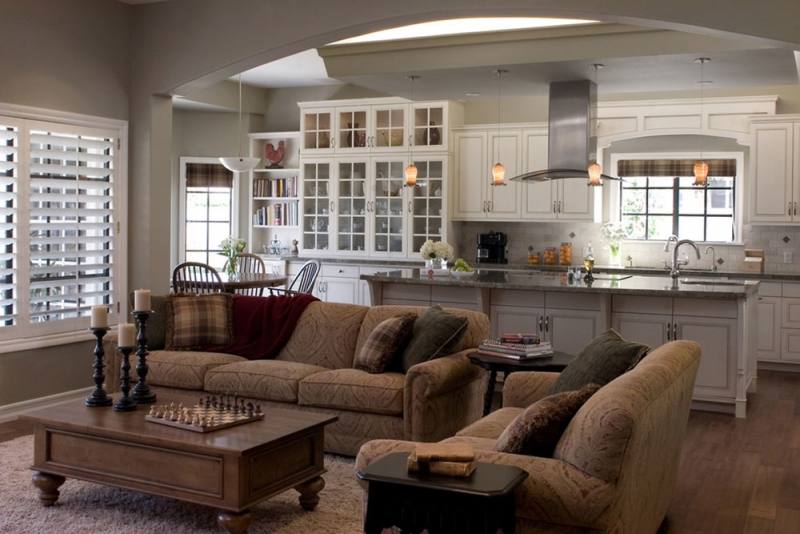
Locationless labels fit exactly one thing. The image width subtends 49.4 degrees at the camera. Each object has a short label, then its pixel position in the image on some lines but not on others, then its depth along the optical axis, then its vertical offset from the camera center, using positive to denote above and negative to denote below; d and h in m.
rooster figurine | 10.95 +1.05
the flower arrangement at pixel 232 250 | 8.84 -0.14
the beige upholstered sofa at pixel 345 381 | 4.73 -0.83
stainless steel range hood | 7.79 +1.01
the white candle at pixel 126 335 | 4.25 -0.49
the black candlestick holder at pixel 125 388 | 4.25 -0.76
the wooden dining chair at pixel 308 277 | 8.22 -0.37
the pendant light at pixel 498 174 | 7.90 +0.60
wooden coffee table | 3.60 -0.97
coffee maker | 9.94 -0.09
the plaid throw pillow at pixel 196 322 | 5.79 -0.57
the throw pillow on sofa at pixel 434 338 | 5.02 -0.58
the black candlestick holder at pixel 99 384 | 4.36 -0.75
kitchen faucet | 7.23 -0.22
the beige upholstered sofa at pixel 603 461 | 2.71 -0.73
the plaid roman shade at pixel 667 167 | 9.29 +0.81
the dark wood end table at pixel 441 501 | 2.53 -0.77
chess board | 3.87 -0.82
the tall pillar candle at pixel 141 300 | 4.34 -0.32
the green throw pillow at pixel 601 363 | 3.61 -0.52
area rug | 3.85 -1.28
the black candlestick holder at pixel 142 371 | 4.36 -0.68
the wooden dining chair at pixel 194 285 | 7.40 -0.41
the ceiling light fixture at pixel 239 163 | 9.05 +0.77
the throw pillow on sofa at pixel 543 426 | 2.94 -0.63
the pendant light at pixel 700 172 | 7.70 +0.62
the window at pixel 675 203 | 9.41 +0.43
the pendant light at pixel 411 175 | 8.30 +0.60
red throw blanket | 5.81 -0.58
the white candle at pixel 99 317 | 4.25 -0.40
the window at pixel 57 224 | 5.77 +0.08
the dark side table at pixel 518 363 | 4.66 -0.67
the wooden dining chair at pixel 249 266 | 8.64 -0.32
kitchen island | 6.35 -0.53
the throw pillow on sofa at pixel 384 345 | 5.11 -0.63
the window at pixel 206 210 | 10.98 +0.34
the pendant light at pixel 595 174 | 7.43 +0.57
